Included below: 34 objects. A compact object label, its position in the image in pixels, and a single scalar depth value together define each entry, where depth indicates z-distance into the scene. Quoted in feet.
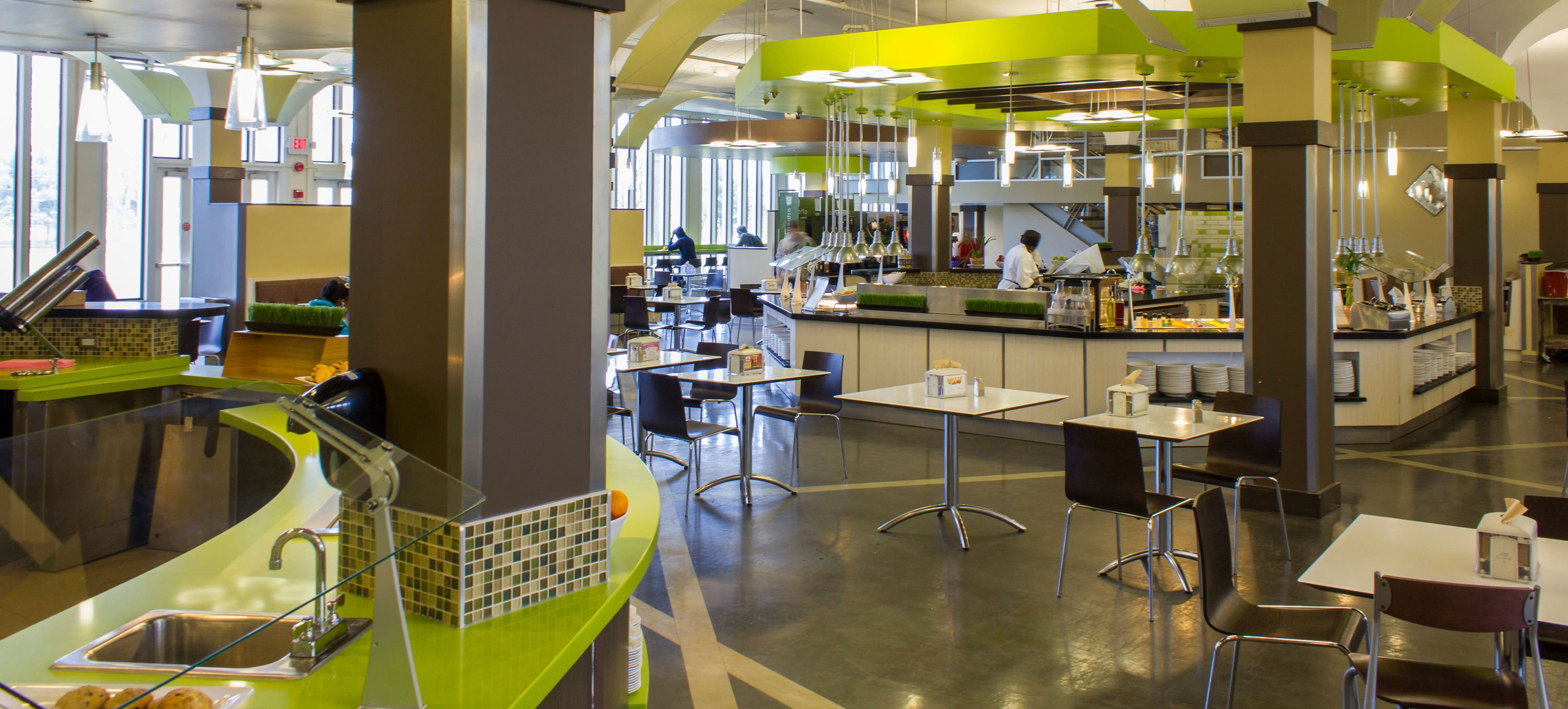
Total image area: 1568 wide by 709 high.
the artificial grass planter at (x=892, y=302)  30.60
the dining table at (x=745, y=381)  20.63
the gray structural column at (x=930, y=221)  46.80
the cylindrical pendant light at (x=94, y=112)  21.11
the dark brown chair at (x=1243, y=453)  17.46
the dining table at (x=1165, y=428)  16.03
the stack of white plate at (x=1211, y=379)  25.96
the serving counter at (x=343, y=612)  5.71
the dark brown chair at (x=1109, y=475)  14.83
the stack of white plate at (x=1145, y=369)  25.71
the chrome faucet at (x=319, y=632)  6.30
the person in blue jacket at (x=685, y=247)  63.93
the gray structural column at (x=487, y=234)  7.25
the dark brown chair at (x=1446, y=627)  8.21
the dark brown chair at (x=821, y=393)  23.29
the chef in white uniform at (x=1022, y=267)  38.32
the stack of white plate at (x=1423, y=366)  28.81
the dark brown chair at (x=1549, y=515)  11.21
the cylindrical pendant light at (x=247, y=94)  17.12
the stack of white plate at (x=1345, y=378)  26.40
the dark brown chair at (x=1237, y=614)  10.54
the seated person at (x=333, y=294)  23.45
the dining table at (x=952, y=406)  17.76
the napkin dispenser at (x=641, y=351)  23.12
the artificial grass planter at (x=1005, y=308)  27.45
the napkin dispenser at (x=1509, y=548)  9.18
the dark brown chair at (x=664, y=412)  20.08
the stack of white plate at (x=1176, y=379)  25.99
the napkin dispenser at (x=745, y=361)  21.49
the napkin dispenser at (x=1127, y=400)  17.01
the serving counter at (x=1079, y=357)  26.21
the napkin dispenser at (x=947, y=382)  18.74
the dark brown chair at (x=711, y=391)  23.63
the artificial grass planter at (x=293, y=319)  17.51
